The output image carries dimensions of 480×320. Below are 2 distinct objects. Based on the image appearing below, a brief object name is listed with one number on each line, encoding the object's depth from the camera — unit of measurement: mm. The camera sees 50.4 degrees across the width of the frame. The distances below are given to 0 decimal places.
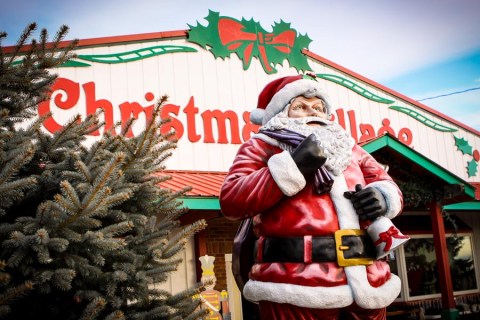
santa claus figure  2602
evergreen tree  2318
